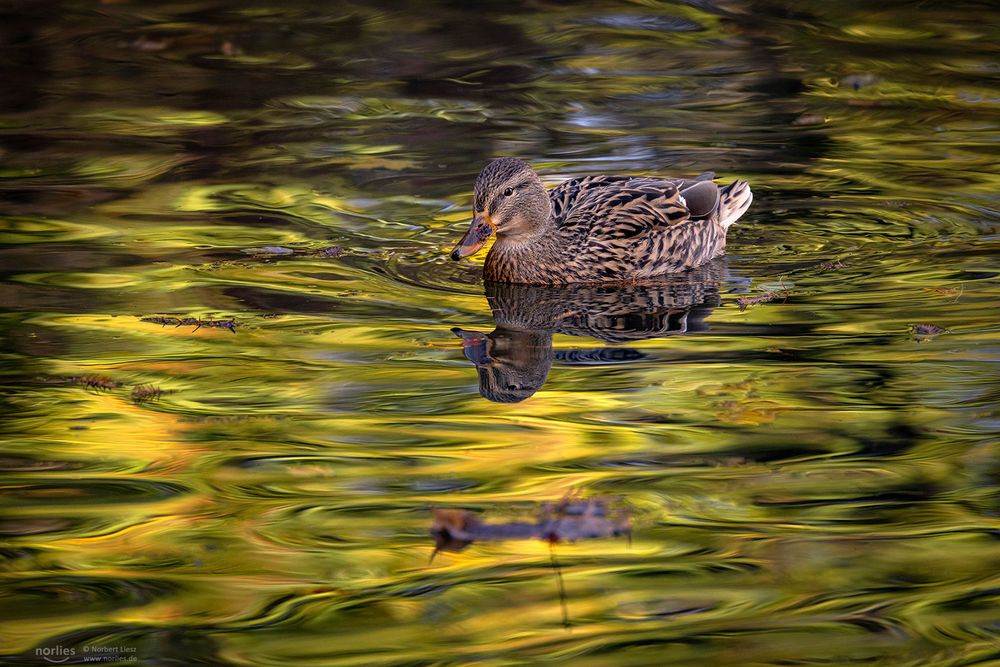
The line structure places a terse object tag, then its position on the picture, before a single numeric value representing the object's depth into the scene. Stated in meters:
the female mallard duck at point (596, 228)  17.78
